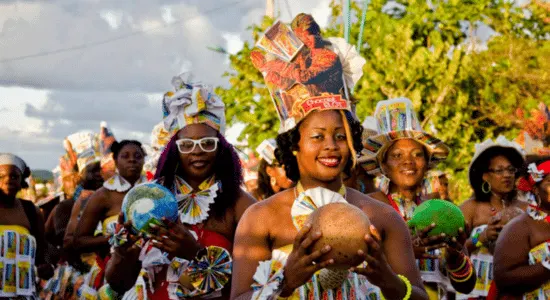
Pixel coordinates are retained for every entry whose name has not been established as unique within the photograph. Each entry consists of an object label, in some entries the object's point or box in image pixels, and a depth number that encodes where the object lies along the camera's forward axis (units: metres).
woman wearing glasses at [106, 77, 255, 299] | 5.66
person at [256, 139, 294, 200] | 10.27
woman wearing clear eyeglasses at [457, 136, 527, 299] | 8.72
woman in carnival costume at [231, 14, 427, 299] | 4.02
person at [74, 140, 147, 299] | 7.94
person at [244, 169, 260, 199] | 14.23
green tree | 17.39
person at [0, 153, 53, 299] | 8.23
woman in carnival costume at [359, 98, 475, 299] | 6.57
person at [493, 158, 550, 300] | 6.03
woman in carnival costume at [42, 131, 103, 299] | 10.60
